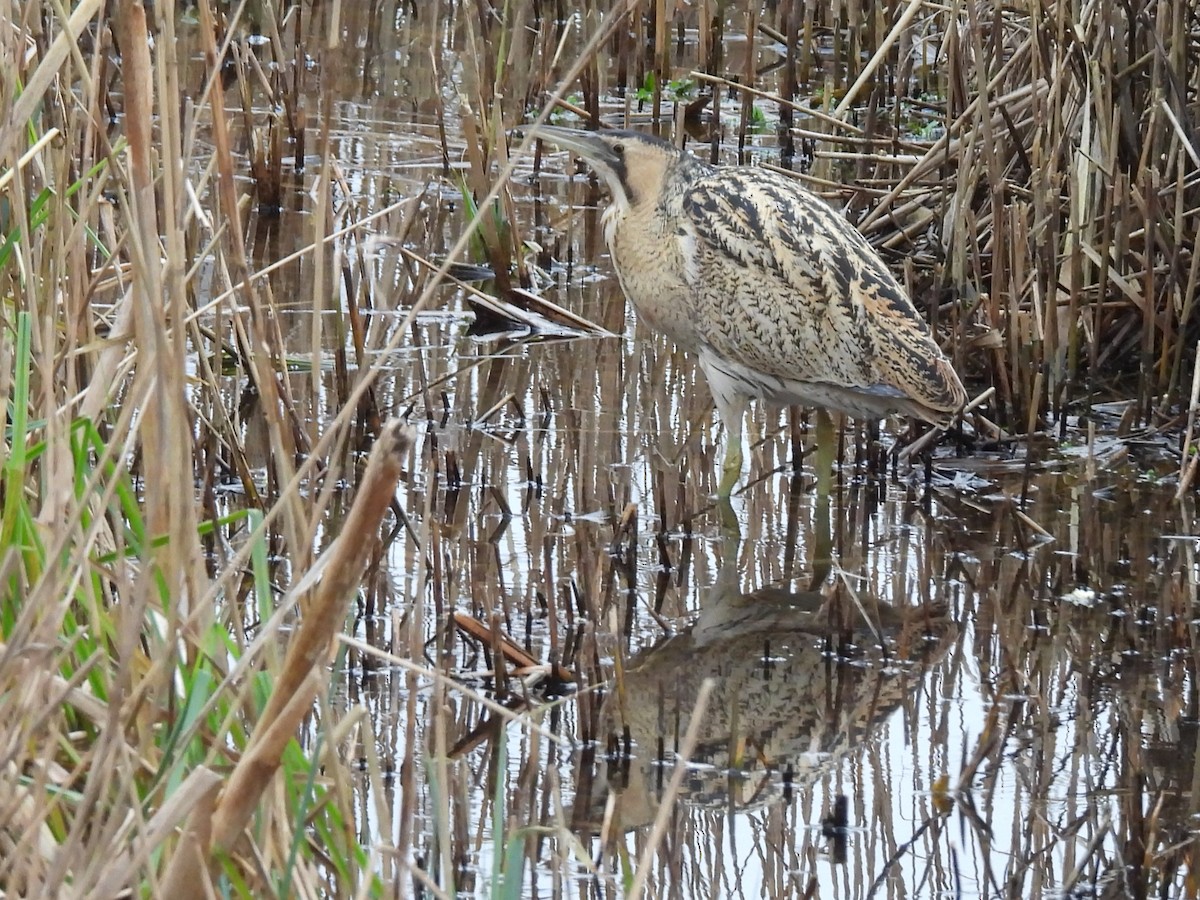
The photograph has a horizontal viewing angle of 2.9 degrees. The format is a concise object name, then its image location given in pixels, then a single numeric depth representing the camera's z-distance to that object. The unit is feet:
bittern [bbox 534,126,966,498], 77.20
